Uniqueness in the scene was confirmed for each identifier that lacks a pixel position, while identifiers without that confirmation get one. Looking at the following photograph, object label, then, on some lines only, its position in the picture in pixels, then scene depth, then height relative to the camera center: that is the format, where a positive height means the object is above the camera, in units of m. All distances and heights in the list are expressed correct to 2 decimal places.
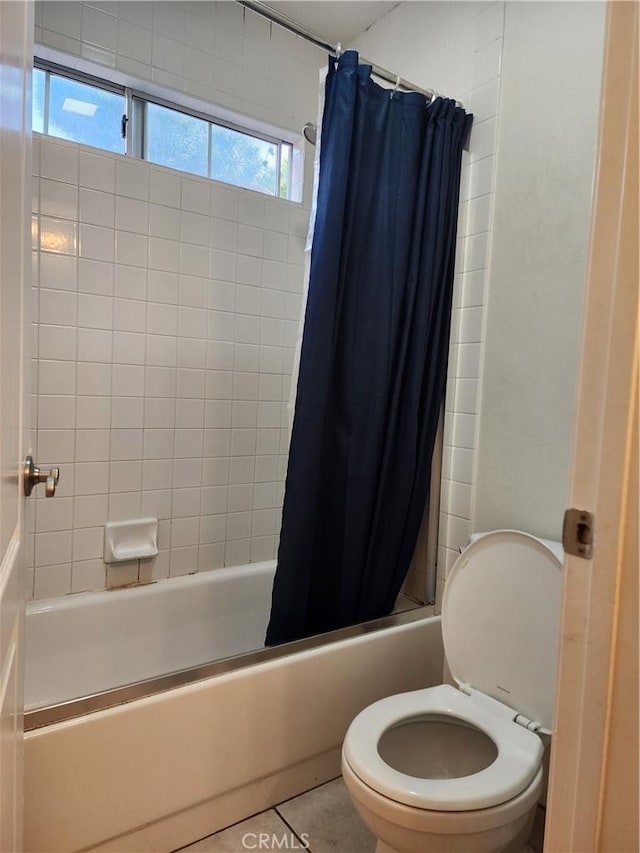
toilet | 1.11 -0.80
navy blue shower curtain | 1.58 +0.12
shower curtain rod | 1.49 +0.99
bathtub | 1.22 -0.89
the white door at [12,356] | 0.61 +0.02
